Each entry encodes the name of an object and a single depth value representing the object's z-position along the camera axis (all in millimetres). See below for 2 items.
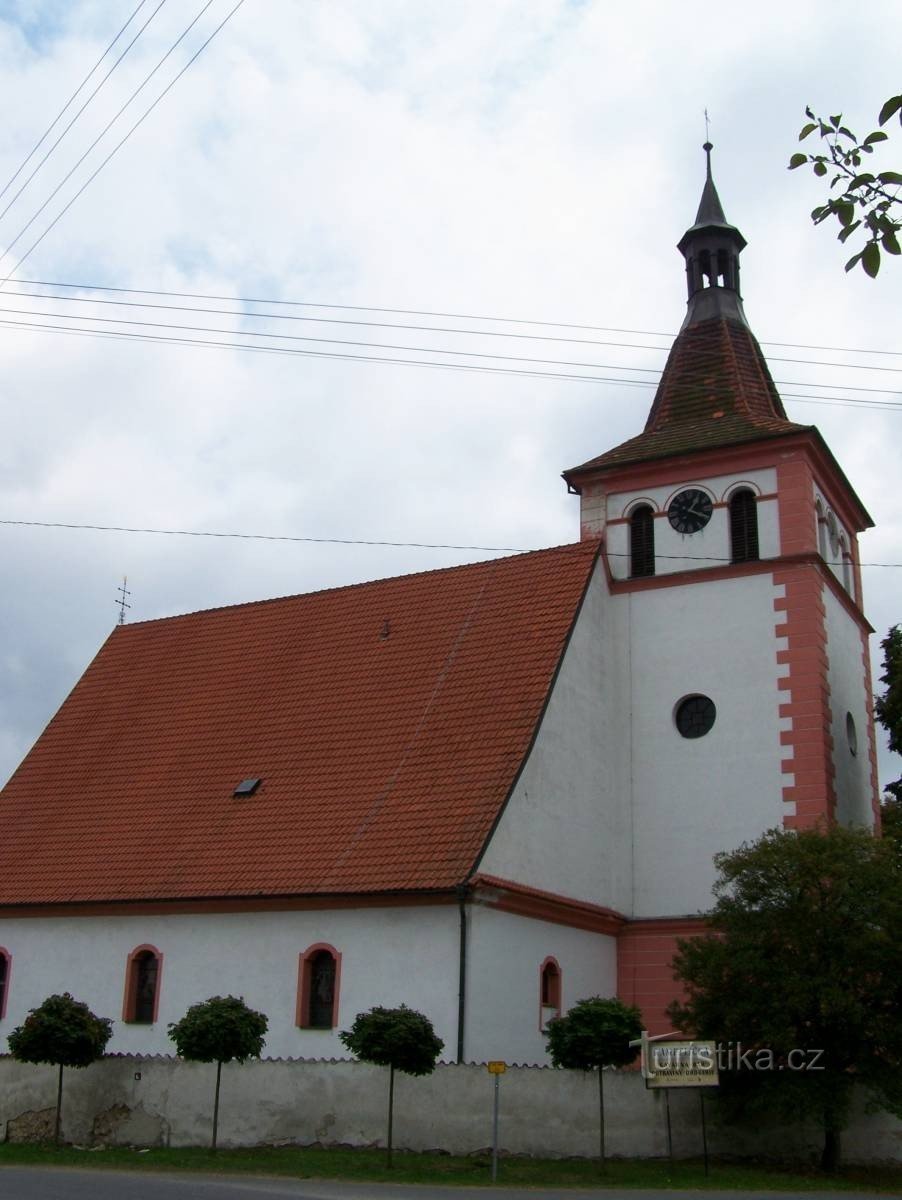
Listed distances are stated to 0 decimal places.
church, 21422
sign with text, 17062
